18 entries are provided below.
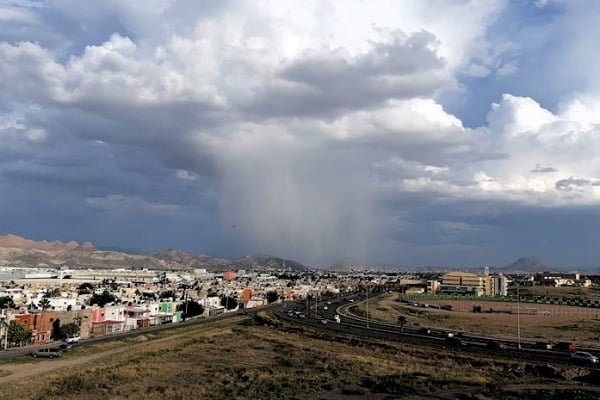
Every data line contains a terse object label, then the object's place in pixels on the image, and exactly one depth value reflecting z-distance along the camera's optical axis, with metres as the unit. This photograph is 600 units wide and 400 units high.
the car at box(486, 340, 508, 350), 64.44
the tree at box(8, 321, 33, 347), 75.44
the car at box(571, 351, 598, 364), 52.88
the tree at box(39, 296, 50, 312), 105.15
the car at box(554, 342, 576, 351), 65.04
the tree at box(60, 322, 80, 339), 85.19
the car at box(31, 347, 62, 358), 65.50
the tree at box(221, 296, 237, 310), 157.38
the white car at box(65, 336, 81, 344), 80.69
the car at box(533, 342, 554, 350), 67.61
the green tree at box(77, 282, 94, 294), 157.38
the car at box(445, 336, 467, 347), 66.44
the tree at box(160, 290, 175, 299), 157.27
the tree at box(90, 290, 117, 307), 126.78
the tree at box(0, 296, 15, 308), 107.76
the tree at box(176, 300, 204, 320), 129.65
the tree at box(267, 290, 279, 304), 187.65
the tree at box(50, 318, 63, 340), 85.50
